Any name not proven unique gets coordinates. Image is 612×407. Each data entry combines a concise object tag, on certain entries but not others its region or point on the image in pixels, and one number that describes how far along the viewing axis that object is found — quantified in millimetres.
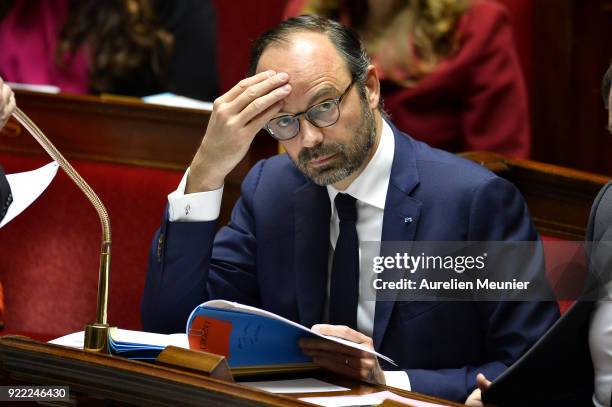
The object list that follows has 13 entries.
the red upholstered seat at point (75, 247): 9590
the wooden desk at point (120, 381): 8665
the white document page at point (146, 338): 8853
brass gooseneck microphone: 8846
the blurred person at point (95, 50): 10252
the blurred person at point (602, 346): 8734
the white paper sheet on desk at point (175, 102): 9668
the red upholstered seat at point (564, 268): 8976
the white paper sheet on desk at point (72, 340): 8919
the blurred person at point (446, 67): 9981
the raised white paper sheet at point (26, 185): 9086
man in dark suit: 9068
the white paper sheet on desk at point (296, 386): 8813
